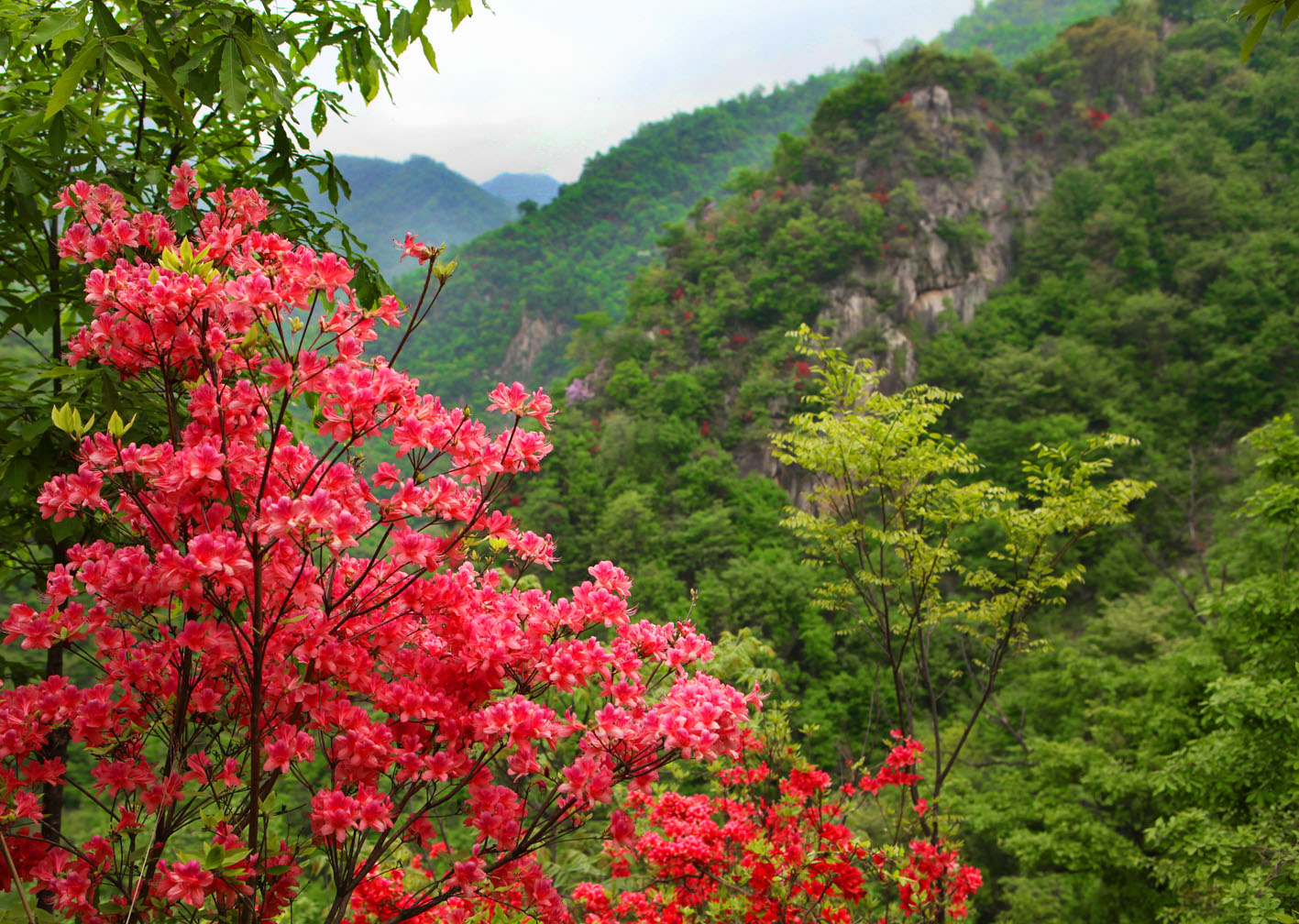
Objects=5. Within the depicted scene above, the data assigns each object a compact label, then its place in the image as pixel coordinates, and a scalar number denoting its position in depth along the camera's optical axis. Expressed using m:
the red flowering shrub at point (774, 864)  2.82
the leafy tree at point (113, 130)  1.30
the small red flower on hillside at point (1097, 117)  29.97
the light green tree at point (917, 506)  4.35
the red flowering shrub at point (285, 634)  1.17
